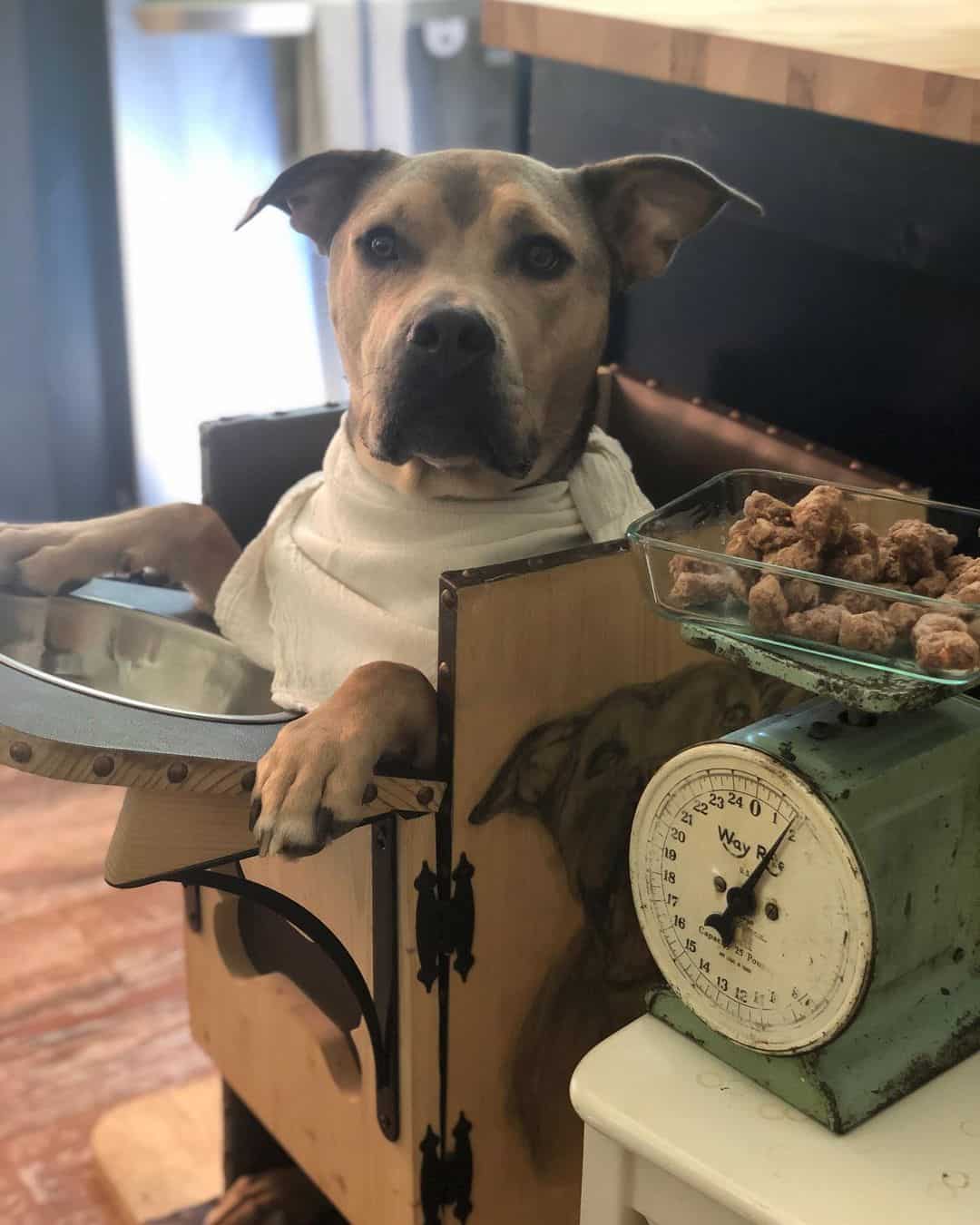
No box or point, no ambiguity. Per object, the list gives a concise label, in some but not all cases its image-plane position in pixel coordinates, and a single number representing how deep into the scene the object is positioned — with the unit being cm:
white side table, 82
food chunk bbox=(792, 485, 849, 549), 85
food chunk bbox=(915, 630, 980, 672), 77
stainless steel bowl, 127
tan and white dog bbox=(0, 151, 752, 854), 111
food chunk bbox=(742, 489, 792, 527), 89
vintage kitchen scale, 84
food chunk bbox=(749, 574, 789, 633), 83
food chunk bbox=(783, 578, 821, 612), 83
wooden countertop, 109
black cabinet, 127
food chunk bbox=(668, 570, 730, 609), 87
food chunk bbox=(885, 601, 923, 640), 81
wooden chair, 100
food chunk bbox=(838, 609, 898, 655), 80
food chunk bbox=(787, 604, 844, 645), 82
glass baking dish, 79
